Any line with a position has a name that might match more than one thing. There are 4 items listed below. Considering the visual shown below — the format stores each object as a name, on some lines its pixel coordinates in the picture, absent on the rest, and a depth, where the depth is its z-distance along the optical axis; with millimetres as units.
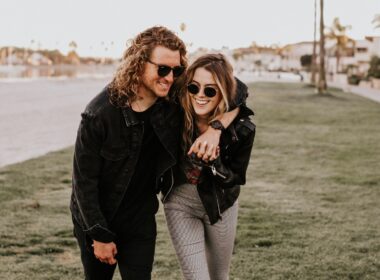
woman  3023
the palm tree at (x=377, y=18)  53278
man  2857
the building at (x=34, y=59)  197250
